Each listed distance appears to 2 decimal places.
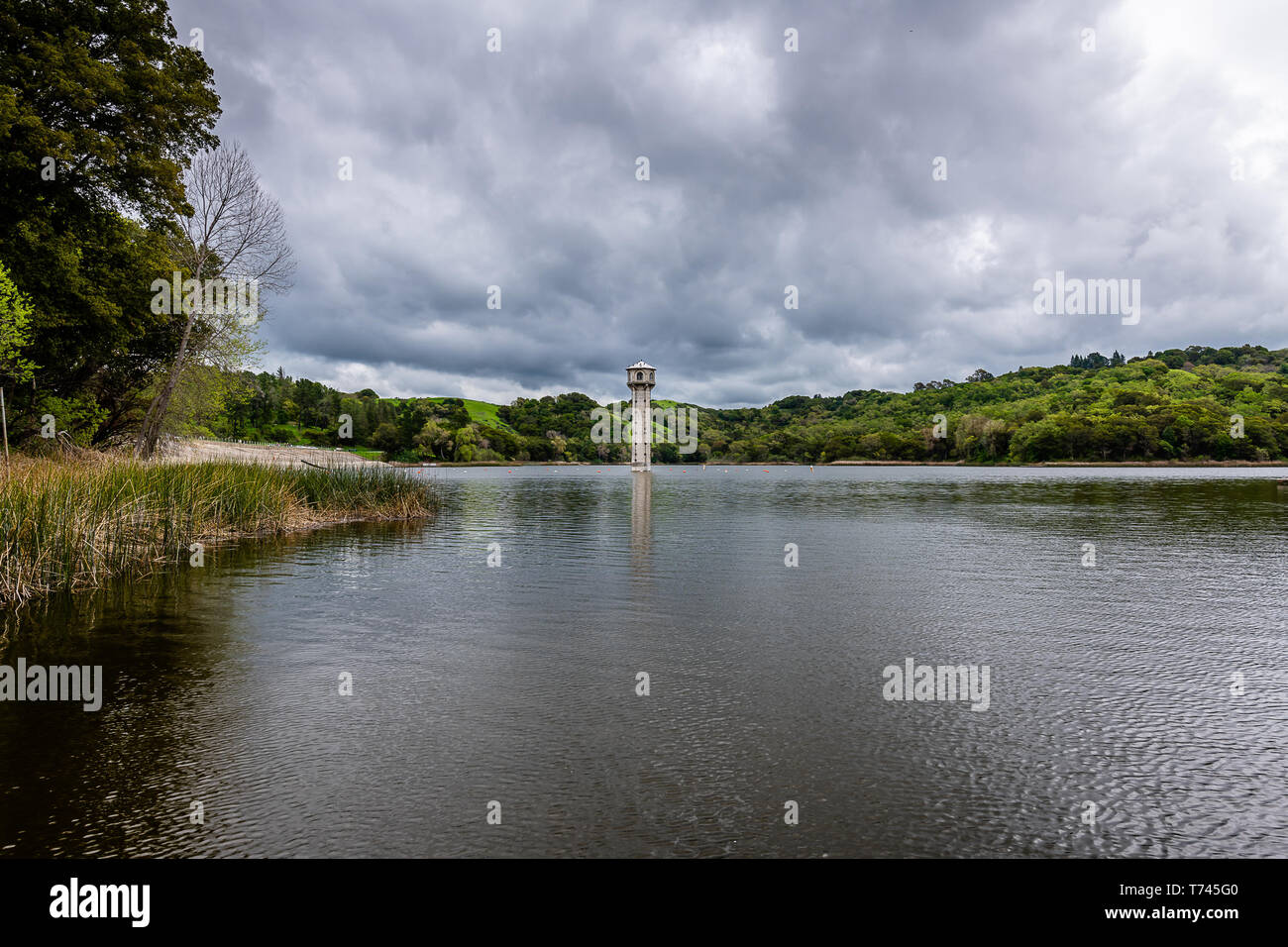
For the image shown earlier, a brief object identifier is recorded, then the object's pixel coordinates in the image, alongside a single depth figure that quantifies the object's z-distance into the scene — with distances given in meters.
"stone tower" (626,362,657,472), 138.12
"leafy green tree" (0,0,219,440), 24.11
